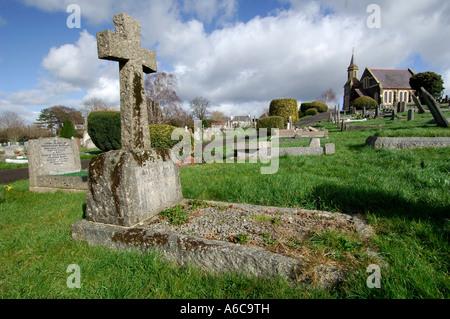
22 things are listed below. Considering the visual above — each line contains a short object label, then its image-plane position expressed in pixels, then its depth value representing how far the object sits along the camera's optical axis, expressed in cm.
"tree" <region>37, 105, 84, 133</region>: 6341
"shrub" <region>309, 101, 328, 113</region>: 5322
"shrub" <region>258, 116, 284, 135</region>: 2126
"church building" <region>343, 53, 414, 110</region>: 5200
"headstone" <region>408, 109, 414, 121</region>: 1751
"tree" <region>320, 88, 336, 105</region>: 8094
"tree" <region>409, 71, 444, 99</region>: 4122
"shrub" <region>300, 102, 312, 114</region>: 5553
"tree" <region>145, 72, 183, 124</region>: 3422
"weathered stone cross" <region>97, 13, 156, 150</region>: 318
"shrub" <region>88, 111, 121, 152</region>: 1400
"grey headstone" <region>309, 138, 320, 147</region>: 888
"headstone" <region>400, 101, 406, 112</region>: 2787
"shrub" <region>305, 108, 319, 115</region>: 5016
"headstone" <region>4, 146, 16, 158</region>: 1431
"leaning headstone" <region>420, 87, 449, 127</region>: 958
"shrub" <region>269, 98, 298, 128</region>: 3103
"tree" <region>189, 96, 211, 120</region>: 5672
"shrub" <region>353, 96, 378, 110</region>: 4241
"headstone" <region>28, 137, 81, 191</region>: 618
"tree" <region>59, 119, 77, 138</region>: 2186
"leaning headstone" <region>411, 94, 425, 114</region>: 1523
